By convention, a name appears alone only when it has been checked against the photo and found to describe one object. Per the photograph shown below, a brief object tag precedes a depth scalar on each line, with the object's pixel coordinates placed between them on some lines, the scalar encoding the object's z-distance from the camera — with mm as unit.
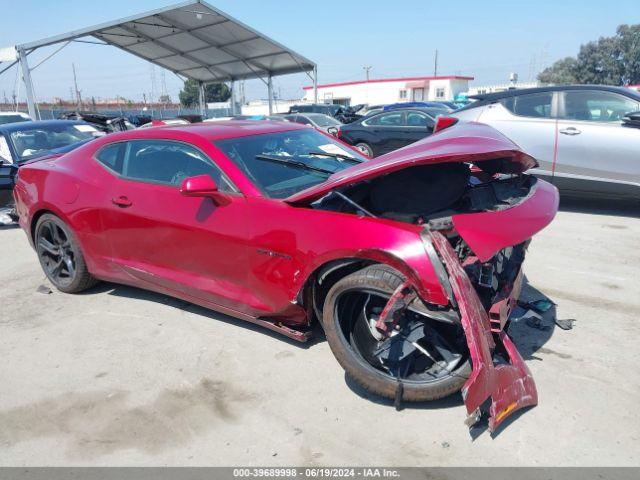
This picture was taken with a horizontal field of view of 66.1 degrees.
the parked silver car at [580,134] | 6031
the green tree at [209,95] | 82625
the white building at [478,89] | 52906
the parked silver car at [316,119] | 17078
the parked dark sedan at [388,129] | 10845
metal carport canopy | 17125
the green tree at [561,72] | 62094
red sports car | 2451
